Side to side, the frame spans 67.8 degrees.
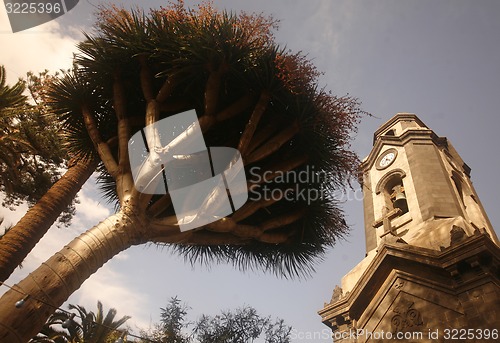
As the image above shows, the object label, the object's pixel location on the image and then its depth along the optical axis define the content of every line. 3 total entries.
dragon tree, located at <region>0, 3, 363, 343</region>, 6.14
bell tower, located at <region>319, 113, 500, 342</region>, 9.24
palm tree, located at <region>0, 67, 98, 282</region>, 6.41
